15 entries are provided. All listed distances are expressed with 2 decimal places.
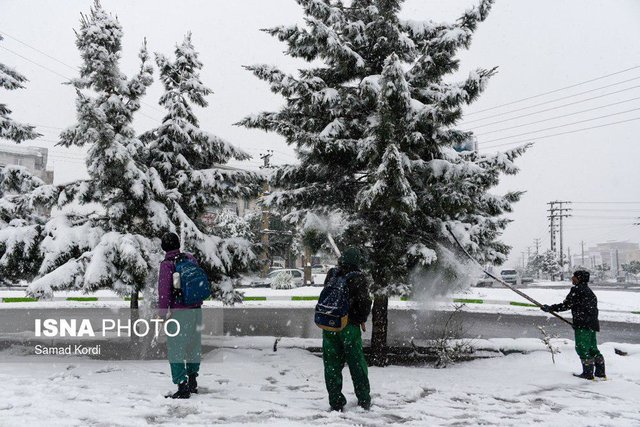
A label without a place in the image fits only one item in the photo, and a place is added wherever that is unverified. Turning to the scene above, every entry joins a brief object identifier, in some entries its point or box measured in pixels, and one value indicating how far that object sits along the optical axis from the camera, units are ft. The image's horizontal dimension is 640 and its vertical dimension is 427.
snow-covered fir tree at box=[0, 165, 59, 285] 23.68
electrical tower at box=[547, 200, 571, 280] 223.10
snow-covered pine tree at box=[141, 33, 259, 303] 26.81
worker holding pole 22.17
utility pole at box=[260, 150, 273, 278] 28.40
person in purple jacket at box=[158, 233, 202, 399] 16.15
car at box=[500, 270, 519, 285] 145.48
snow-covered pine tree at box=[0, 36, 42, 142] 29.81
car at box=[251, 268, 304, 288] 111.04
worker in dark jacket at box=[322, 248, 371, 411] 15.52
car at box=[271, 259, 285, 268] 167.17
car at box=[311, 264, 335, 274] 174.42
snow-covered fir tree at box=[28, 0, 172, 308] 22.04
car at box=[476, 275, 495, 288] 136.27
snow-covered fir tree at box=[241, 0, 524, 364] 23.07
